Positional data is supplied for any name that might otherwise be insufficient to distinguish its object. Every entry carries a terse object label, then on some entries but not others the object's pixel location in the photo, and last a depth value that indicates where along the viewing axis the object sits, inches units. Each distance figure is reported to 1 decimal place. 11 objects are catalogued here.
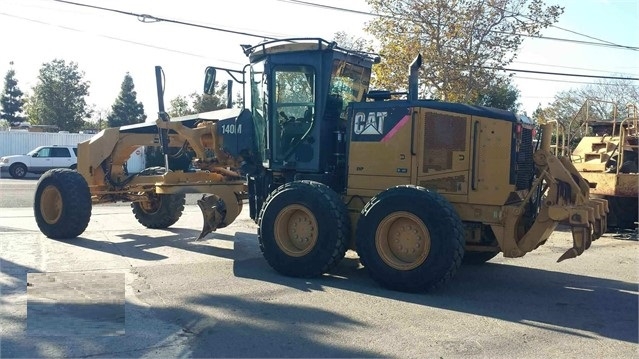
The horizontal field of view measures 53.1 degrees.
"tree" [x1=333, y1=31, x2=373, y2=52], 840.6
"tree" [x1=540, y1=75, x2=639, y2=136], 1635.1
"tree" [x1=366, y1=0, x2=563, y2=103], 762.8
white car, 1254.9
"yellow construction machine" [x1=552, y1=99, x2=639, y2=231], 519.2
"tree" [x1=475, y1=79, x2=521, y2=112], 814.5
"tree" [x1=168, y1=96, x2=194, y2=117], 2209.6
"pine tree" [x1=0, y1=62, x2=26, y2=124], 2578.7
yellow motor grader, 292.2
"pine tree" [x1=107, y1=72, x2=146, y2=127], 2342.5
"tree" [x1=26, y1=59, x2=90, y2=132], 2112.5
